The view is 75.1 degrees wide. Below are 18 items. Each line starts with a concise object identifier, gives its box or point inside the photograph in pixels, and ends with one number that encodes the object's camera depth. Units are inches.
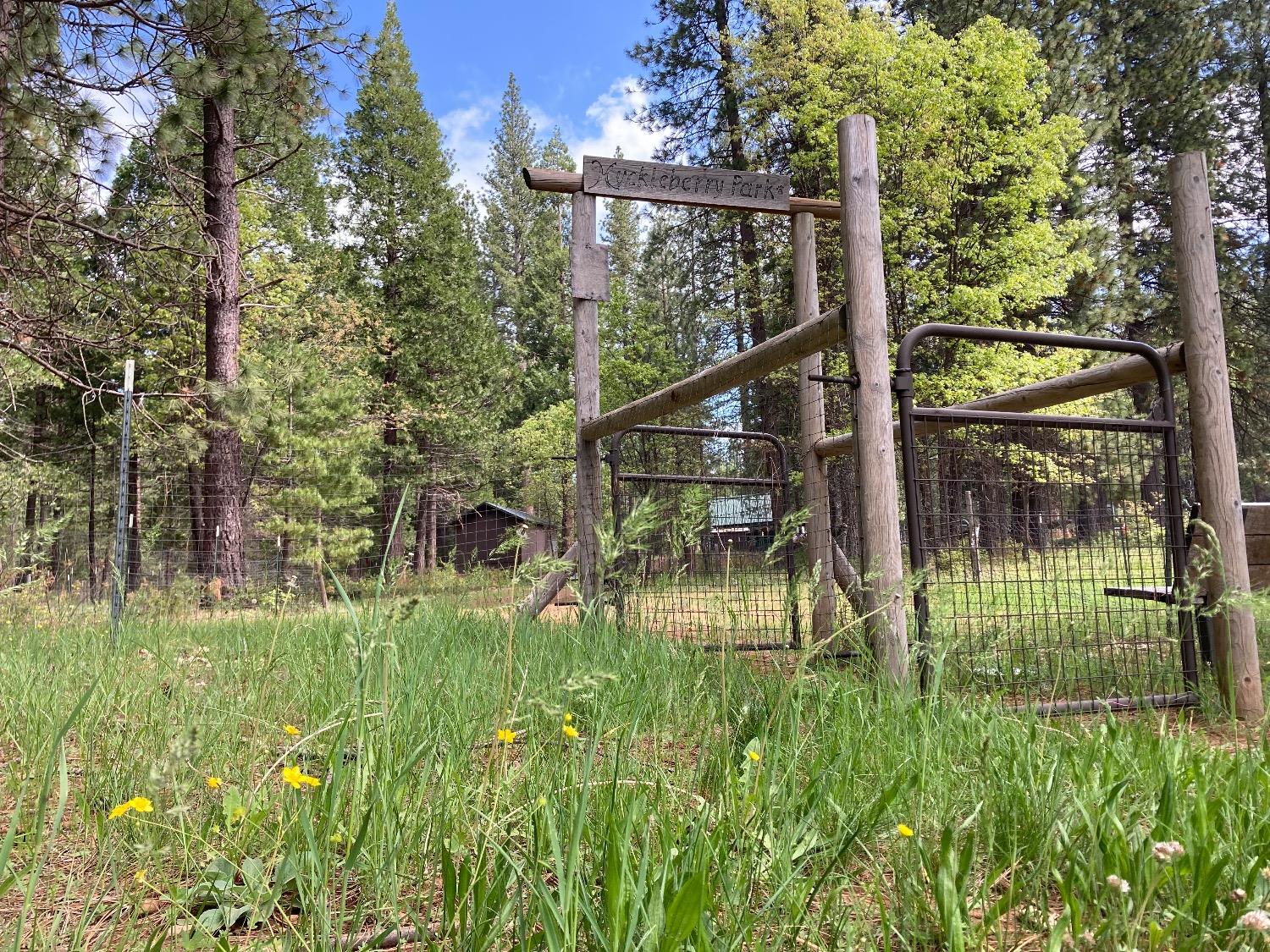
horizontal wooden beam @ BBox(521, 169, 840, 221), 200.1
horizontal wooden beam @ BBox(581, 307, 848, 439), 132.7
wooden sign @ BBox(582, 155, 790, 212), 202.2
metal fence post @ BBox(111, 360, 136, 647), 208.4
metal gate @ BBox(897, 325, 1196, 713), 113.6
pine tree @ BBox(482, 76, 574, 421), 1326.3
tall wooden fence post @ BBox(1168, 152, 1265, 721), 127.7
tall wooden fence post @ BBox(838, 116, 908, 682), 116.3
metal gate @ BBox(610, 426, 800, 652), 171.8
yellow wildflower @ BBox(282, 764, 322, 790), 44.0
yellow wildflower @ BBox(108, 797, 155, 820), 39.4
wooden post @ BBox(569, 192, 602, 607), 203.8
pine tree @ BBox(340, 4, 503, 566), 959.0
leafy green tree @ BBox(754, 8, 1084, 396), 575.5
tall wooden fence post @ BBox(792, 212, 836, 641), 199.9
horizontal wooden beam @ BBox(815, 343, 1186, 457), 138.3
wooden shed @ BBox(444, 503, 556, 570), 796.6
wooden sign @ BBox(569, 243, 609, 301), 208.1
